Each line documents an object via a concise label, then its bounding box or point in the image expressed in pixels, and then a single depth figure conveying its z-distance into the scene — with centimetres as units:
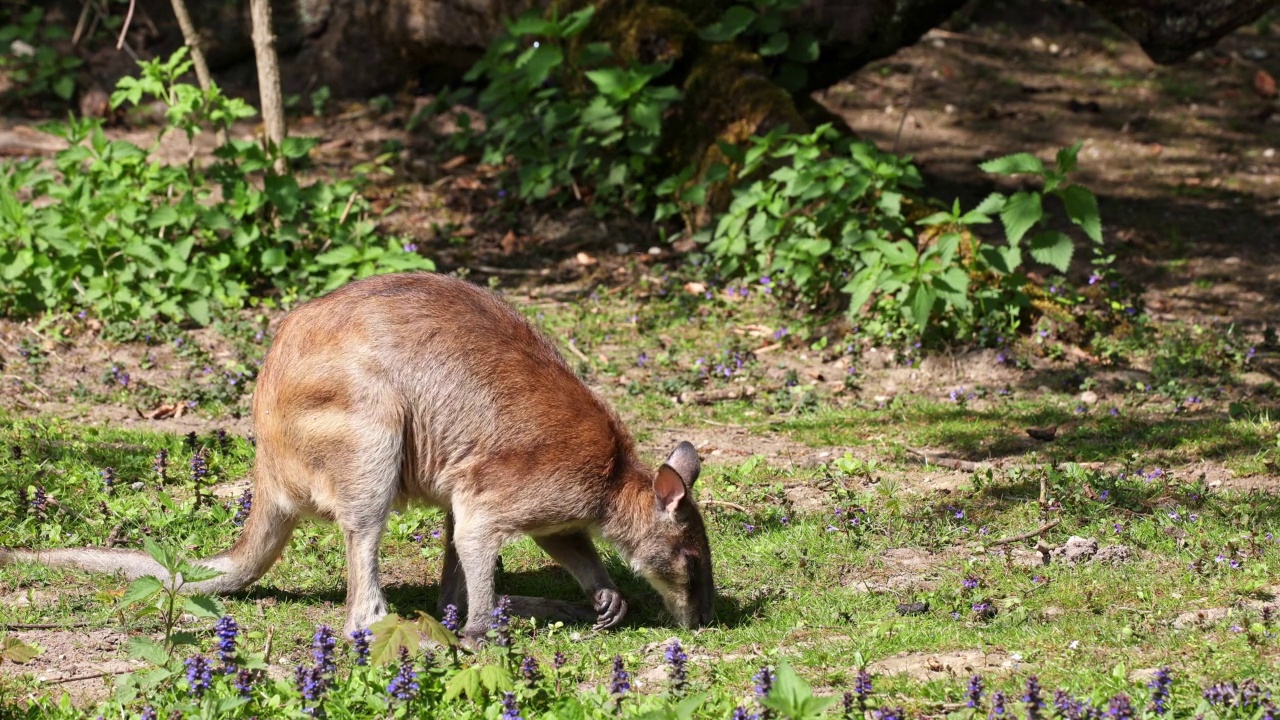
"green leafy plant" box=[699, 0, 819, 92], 1858
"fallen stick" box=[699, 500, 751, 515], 1180
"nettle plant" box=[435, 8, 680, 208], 1839
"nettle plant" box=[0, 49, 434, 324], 1593
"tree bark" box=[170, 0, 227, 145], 1695
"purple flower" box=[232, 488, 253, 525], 1130
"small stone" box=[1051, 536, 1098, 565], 1037
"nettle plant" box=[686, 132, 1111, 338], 1459
